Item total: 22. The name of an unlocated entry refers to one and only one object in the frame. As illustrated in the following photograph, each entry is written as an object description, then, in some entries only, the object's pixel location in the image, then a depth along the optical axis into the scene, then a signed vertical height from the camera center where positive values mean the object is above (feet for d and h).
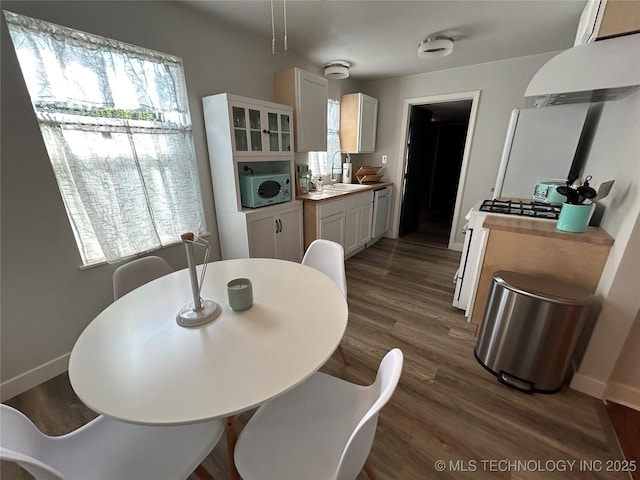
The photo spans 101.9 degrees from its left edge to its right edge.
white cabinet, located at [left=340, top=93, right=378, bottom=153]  12.01 +1.64
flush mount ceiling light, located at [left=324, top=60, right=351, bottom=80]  9.81 +3.13
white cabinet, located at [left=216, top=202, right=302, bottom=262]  7.63 -2.30
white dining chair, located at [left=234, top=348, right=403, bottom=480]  2.38 -3.01
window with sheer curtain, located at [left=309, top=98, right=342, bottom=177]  12.03 +0.39
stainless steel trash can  4.66 -3.09
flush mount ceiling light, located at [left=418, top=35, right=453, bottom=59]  7.63 +3.12
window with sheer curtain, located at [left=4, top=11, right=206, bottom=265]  4.82 +0.46
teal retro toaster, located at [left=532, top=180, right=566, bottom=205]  7.27 -0.96
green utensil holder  5.22 -1.15
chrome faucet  12.93 -0.25
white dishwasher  12.68 -2.70
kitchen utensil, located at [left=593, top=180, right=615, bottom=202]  5.18 -0.61
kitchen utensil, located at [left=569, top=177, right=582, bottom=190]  5.65 -0.53
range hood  4.38 +1.49
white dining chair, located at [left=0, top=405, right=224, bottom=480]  2.48 -3.03
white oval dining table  2.32 -2.08
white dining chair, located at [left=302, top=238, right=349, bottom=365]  5.45 -2.18
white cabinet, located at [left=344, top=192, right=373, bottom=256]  10.98 -2.76
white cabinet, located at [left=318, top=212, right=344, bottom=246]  9.58 -2.64
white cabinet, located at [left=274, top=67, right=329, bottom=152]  8.84 +1.87
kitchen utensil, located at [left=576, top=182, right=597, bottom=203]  5.14 -0.66
